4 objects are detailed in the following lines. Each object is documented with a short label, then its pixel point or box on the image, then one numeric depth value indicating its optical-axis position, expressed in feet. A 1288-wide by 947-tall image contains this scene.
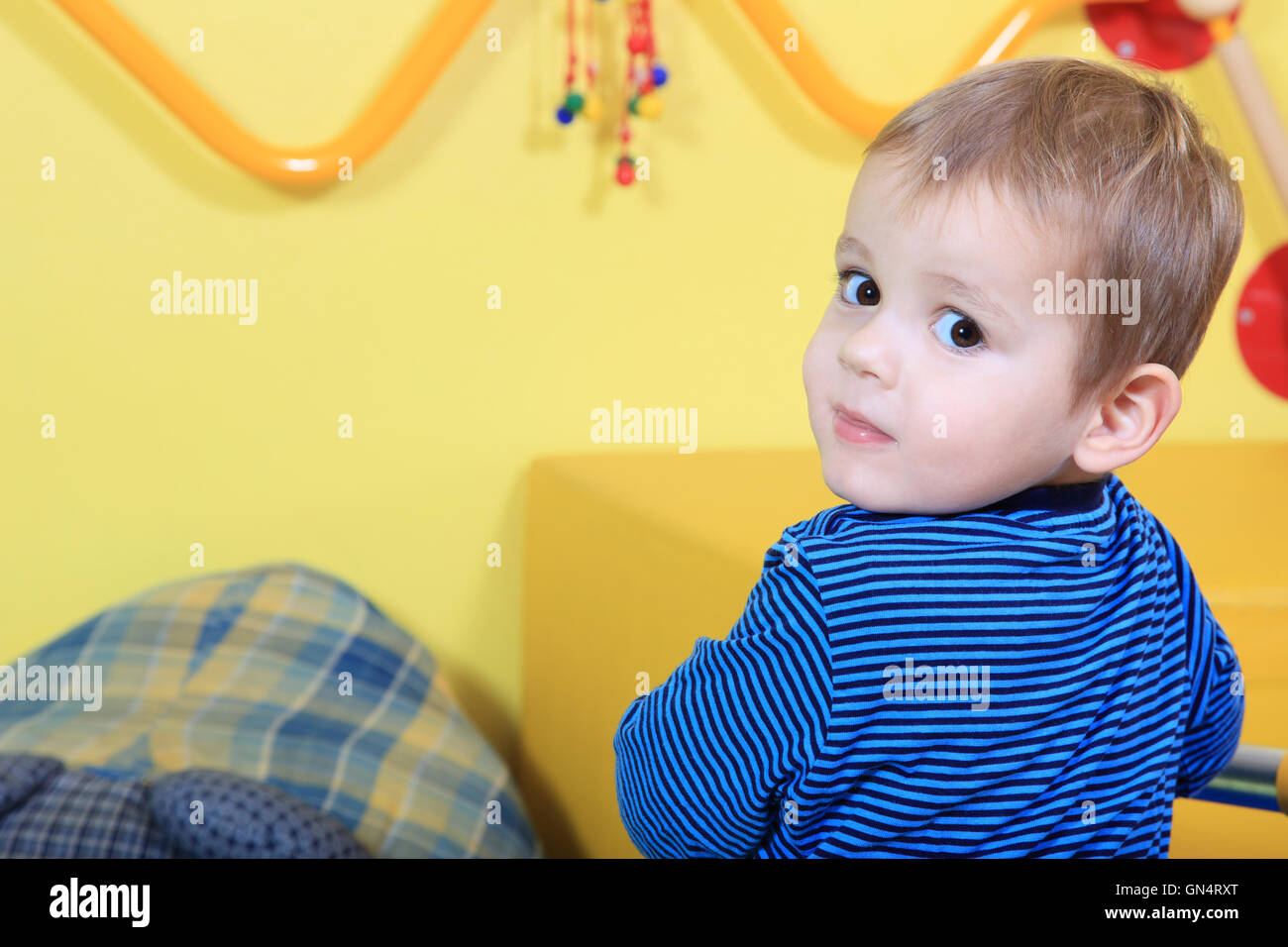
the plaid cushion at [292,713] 3.02
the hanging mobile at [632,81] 3.37
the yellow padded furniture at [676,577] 2.37
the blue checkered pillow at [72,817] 2.58
